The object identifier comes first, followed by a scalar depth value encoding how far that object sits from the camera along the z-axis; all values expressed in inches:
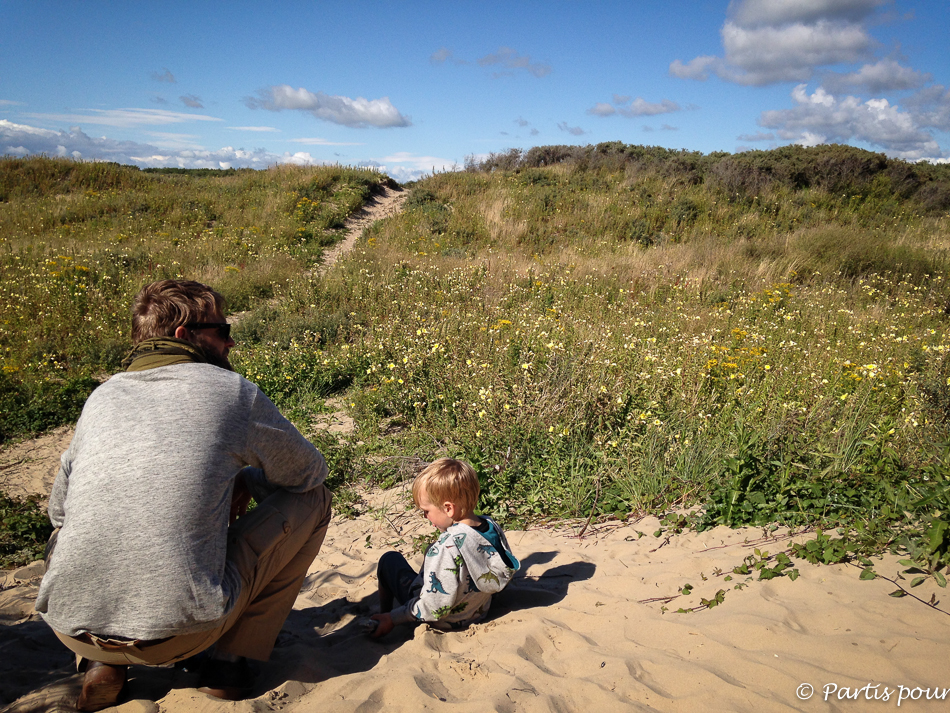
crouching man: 74.6
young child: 106.2
